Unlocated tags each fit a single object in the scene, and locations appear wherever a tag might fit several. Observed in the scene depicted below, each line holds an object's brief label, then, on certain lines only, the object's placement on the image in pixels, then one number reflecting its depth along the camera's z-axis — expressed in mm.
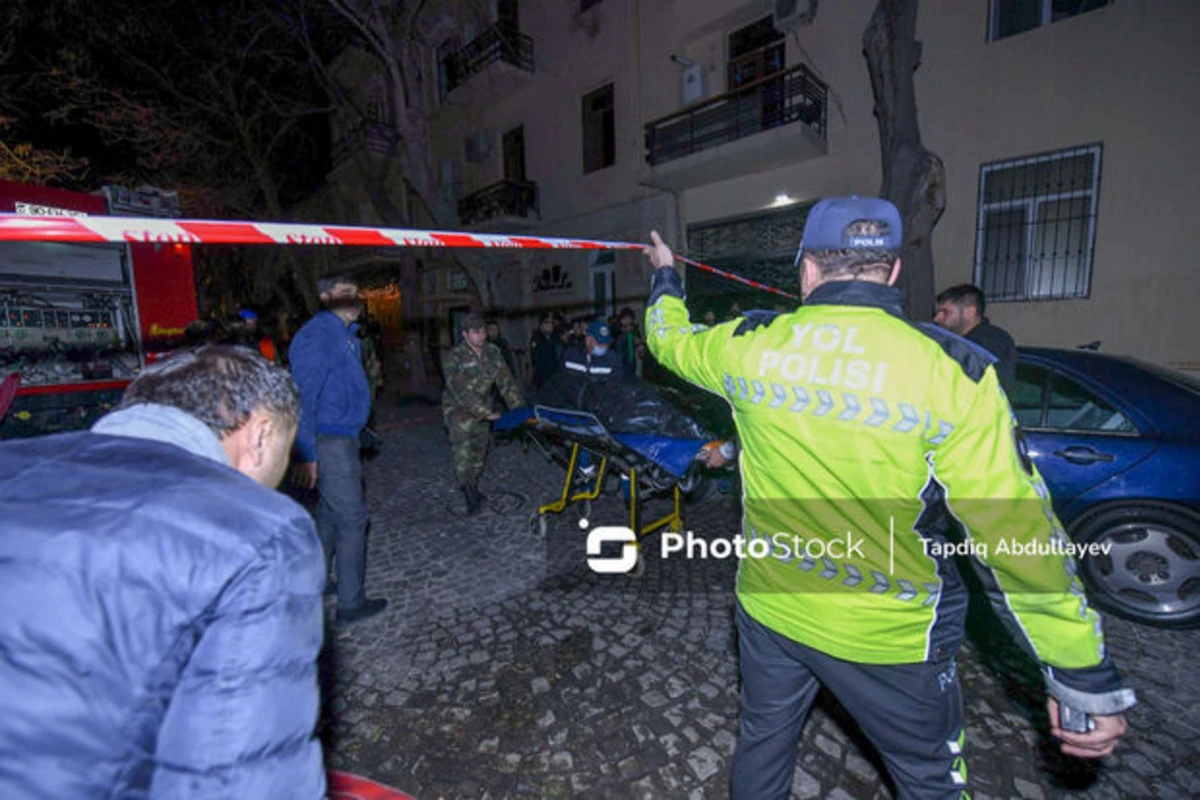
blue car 3342
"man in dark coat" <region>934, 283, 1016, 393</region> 3629
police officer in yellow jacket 1306
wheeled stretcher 3891
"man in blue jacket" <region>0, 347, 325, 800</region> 773
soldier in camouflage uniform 5559
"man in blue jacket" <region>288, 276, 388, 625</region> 3408
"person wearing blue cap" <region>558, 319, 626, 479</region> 4652
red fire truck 6172
